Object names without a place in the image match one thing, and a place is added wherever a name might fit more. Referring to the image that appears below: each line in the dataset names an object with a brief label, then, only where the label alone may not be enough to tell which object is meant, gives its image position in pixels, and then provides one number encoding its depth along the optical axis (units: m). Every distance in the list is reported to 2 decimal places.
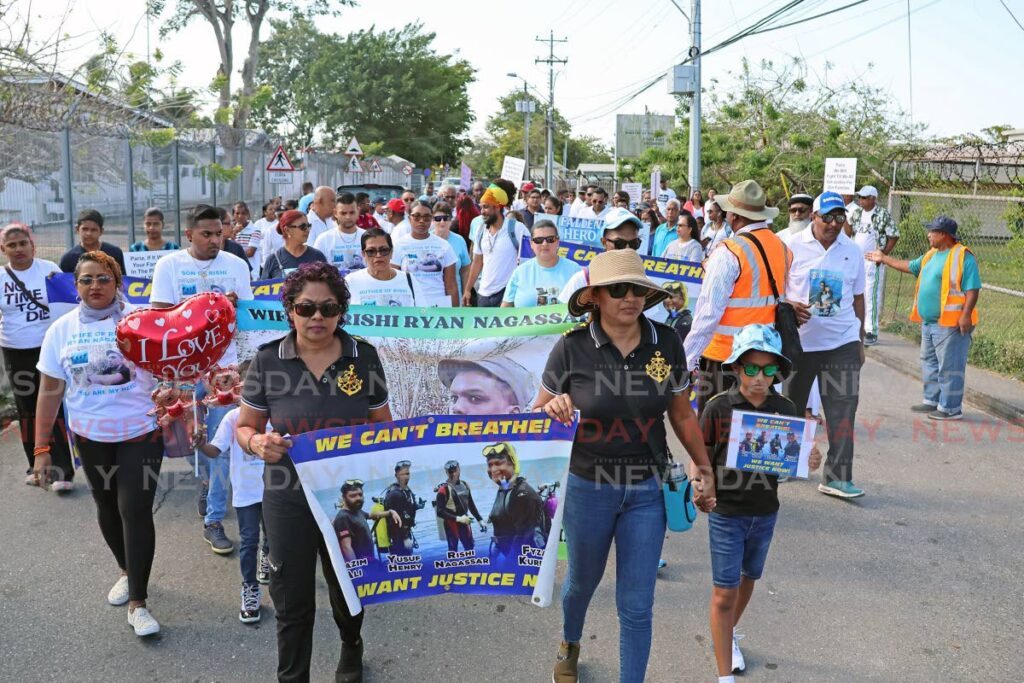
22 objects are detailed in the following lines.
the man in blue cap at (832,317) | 6.68
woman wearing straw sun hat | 3.82
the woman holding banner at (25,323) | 6.99
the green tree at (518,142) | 92.12
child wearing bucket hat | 4.01
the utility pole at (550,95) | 50.09
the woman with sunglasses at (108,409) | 4.76
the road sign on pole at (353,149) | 23.50
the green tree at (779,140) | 27.44
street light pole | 68.75
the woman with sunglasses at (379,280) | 6.74
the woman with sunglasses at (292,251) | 8.28
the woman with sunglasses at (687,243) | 11.06
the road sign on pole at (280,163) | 18.69
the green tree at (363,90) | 54.22
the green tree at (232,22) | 28.06
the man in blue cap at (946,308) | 9.13
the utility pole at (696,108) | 20.83
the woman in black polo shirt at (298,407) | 3.87
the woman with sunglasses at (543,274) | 7.05
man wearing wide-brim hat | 5.68
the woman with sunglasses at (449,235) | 10.25
